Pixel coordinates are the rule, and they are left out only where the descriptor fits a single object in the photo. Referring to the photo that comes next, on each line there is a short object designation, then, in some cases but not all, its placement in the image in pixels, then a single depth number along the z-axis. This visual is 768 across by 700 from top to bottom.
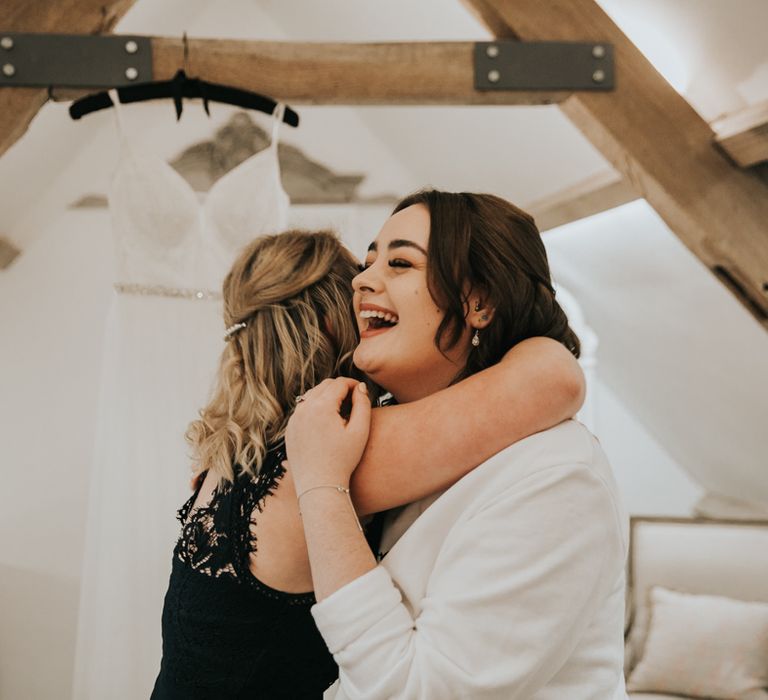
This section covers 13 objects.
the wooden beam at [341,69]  1.76
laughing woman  0.91
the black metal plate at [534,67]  1.79
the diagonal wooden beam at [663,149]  1.81
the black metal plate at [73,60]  1.68
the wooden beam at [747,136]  1.75
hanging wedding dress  1.89
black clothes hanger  1.71
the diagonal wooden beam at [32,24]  1.69
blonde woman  1.05
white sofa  2.92
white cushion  2.63
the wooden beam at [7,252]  3.62
